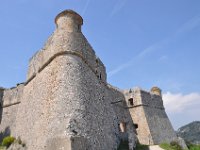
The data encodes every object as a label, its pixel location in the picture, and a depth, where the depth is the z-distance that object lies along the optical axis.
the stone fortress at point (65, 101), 7.96
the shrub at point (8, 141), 10.30
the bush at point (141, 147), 12.68
